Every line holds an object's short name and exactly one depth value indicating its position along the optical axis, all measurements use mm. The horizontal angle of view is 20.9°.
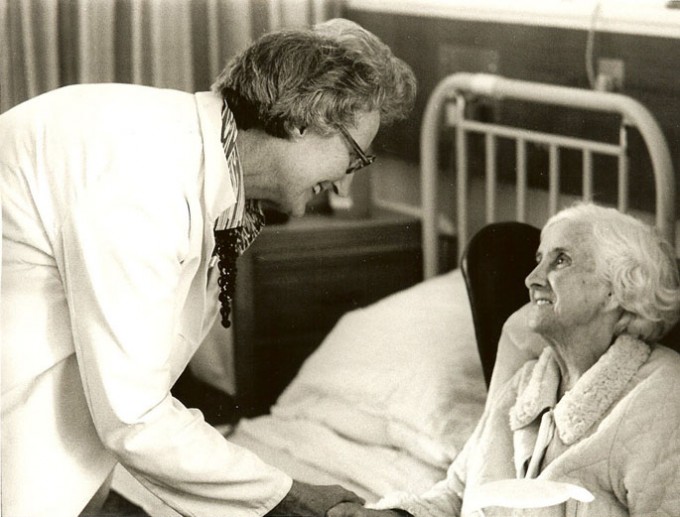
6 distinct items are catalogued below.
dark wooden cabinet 3069
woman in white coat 2291
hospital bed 2743
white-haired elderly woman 2378
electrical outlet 2800
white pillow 2777
